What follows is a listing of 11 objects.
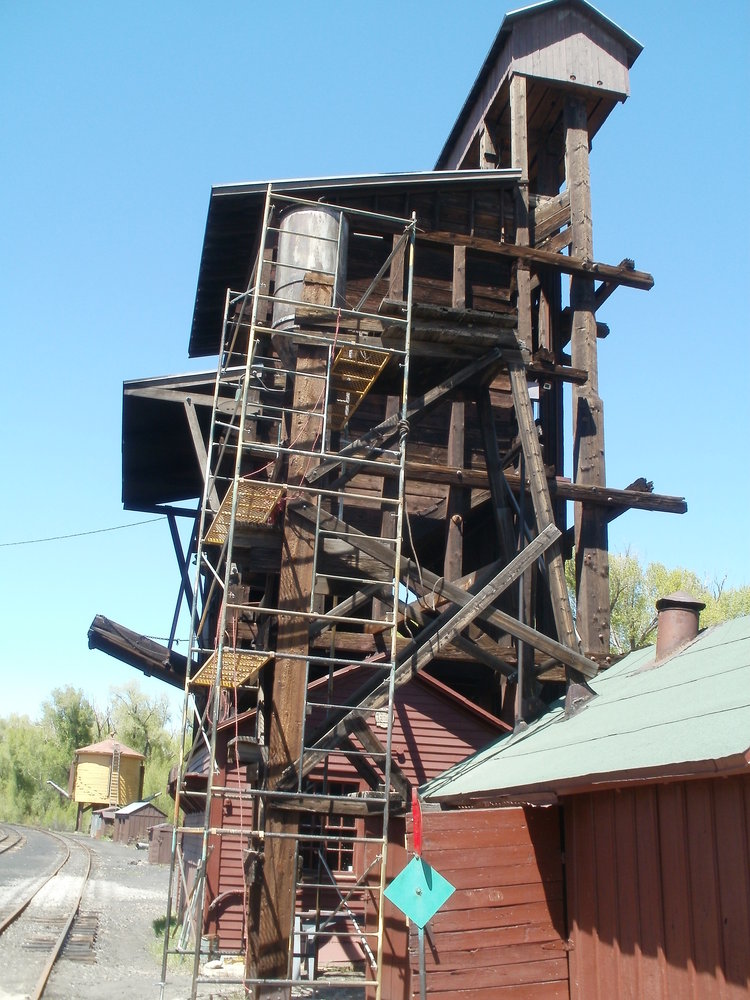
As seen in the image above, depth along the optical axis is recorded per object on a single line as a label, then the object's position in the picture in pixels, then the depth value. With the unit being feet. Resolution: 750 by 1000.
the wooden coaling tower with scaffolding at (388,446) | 32.45
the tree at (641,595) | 103.65
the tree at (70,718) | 267.39
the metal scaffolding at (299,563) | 30.68
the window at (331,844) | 45.72
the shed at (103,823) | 208.12
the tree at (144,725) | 265.34
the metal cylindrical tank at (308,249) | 38.45
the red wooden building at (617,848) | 19.43
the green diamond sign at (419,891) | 22.77
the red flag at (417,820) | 23.75
